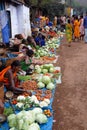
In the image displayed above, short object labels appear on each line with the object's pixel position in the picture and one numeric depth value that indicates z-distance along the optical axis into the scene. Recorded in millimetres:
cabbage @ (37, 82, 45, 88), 6695
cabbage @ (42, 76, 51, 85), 6863
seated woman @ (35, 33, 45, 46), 13102
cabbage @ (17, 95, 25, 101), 5436
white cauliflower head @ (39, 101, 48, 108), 5328
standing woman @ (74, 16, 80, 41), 17234
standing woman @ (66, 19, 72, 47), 15873
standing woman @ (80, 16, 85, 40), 17319
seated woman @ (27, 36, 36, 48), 11703
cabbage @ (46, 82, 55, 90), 6645
